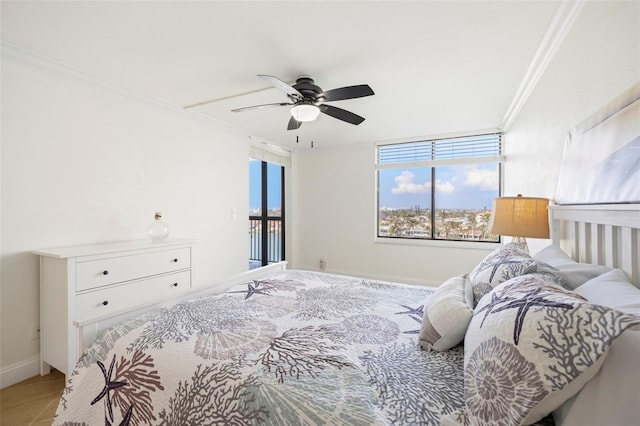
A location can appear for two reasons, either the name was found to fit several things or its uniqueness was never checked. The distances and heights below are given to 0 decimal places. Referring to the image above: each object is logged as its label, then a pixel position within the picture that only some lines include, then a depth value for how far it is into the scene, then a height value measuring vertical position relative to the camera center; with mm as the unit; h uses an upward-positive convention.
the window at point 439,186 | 3918 +392
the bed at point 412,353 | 624 -558
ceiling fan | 2064 +922
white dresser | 1887 -553
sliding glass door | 5156 +99
